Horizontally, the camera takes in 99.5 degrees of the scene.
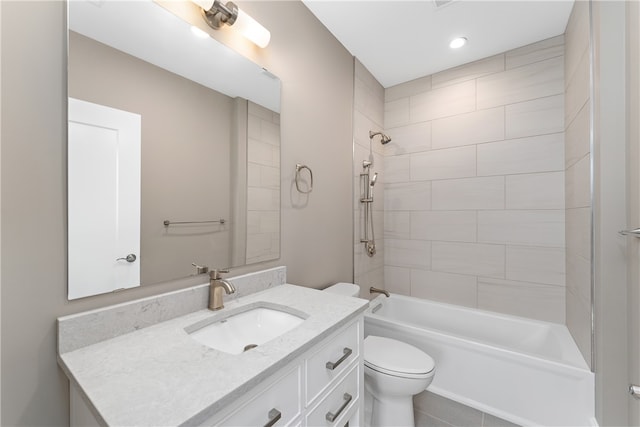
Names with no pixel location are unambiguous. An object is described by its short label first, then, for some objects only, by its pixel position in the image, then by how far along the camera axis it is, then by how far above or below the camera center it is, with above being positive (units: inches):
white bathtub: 56.3 -36.3
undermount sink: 39.9 -18.4
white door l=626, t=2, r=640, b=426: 43.6 +3.9
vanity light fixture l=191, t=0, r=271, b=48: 44.8 +34.1
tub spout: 93.4 -27.3
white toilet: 56.3 -34.7
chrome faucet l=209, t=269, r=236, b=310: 43.7 -12.6
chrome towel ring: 65.5 +9.9
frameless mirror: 33.0 +9.5
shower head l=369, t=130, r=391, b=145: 99.4 +28.6
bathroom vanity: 22.8 -15.6
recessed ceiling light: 80.5 +51.8
